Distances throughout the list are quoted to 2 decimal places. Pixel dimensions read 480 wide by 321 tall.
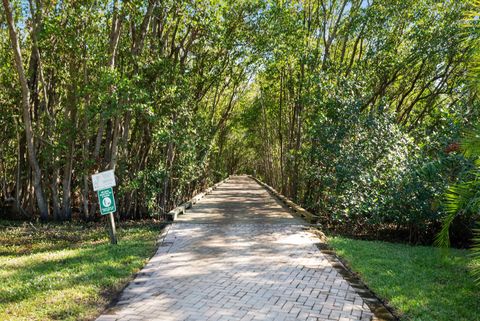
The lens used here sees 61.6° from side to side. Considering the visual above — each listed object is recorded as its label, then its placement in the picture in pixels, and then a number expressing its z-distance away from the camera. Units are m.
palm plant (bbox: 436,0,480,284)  4.38
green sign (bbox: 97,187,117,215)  8.78
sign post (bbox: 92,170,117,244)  8.78
